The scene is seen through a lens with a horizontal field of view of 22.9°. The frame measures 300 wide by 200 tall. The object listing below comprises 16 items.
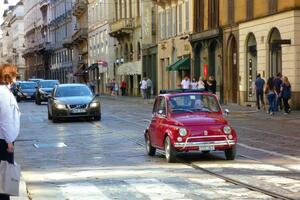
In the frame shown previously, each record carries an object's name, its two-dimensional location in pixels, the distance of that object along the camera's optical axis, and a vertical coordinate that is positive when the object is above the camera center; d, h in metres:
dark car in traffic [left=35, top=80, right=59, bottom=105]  49.62 -1.23
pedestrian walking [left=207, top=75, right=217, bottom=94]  41.28 -0.81
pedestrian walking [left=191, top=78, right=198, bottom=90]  40.66 -0.78
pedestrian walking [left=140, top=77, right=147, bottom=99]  56.50 -1.22
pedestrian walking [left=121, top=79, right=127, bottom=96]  70.37 -1.58
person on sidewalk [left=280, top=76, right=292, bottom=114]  31.97 -1.07
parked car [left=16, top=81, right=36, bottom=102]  57.47 -1.51
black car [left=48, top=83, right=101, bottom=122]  29.05 -1.28
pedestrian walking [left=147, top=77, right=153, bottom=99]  57.11 -1.27
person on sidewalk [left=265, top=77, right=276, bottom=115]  32.33 -1.17
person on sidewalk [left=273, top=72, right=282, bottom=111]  32.78 -0.74
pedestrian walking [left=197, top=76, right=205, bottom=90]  39.64 -0.76
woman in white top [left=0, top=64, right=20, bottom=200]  8.47 -0.53
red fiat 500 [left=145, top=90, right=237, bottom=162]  14.73 -1.13
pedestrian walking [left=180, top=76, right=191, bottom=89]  40.51 -0.71
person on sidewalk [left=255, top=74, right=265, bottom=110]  35.09 -0.83
